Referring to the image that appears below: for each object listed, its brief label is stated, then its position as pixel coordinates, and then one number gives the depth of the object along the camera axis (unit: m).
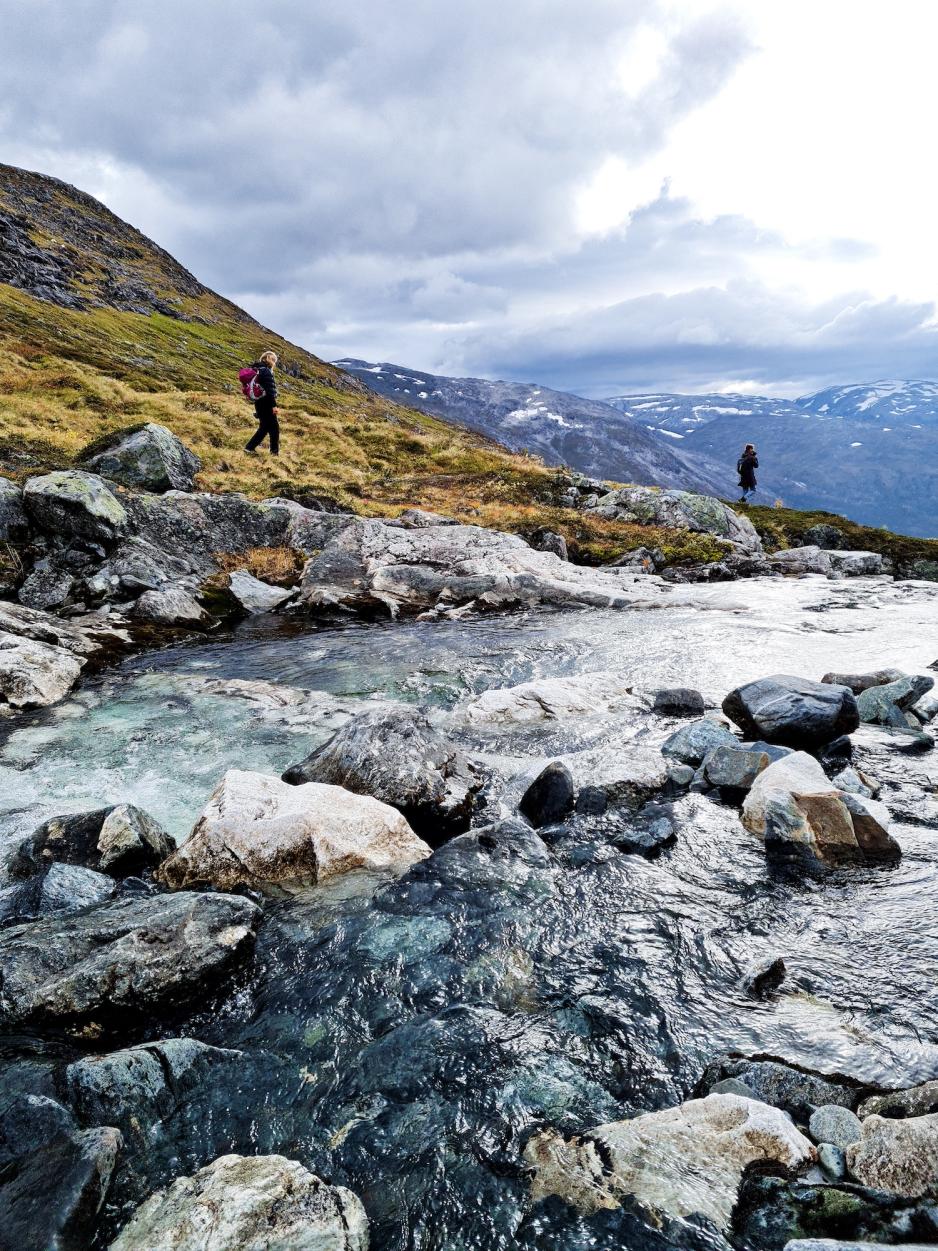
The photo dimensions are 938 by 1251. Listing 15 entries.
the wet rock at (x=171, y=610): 18.56
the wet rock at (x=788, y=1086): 4.43
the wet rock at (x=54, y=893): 6.71
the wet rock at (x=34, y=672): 12.62
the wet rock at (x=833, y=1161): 3.83
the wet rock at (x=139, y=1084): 4.49
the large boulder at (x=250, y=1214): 3.62
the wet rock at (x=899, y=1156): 3.58
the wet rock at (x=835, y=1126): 3.99
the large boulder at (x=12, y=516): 19.00
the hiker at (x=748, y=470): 39.25
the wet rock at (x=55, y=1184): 3.54
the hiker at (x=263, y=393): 24.23
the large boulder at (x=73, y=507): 19.34
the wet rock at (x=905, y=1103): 4.14
